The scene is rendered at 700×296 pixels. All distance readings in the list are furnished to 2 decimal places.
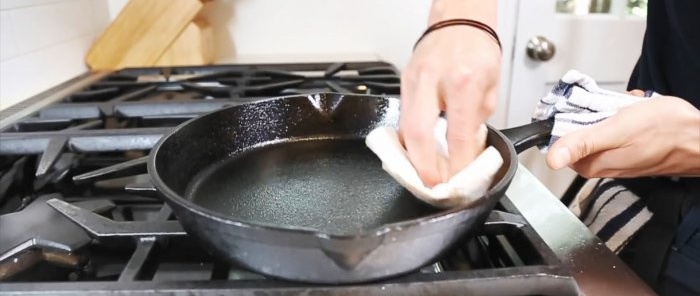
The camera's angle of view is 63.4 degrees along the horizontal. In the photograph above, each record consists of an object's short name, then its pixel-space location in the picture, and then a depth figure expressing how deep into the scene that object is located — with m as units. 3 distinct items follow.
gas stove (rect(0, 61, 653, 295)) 0.35
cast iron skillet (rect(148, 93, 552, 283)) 0.31
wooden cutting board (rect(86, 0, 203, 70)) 1.01
